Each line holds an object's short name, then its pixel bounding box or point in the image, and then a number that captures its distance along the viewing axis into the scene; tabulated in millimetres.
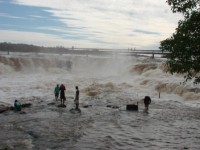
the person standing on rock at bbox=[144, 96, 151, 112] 13913
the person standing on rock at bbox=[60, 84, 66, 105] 14673
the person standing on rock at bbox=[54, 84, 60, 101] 15792
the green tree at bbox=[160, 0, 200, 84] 7065
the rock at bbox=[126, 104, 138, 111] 14166
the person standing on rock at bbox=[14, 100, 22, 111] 13003
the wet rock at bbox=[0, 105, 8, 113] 12888
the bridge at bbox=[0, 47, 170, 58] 43153
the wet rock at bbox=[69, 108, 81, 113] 13400
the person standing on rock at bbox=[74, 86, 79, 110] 13715
